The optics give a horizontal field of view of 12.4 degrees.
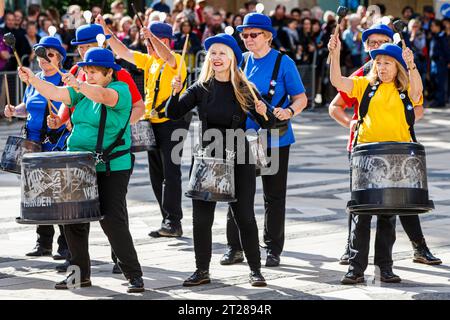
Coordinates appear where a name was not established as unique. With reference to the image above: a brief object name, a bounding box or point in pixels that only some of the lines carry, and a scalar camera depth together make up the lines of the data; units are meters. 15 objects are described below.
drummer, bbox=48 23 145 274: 14.60
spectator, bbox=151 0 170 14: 36.77
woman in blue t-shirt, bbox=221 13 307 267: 15.30
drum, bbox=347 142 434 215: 13.31
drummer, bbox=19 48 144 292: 13.54
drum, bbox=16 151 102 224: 13.05
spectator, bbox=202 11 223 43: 36.84
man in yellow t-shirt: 17.40
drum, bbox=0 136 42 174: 15.74
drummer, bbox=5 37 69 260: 15.64
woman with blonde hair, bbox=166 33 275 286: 13.93
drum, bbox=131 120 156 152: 17.04
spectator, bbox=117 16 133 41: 35.89
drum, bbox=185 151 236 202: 13.58
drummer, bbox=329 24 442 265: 14.97
